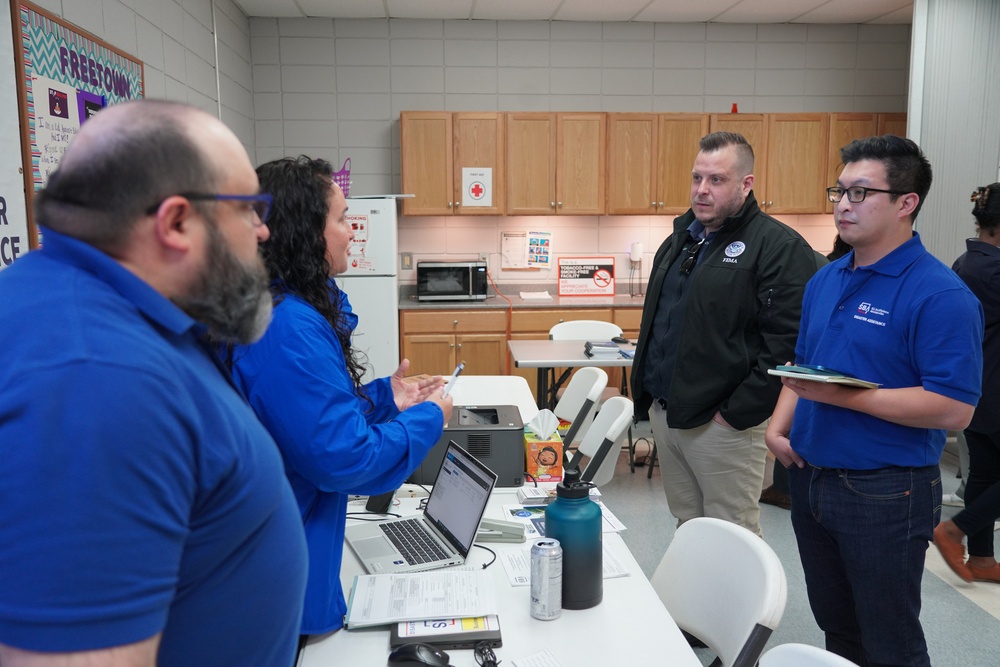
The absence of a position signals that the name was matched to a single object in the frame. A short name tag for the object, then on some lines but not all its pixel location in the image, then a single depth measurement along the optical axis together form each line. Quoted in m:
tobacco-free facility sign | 5.96
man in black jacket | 2.32
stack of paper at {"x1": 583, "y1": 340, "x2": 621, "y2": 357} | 4.04
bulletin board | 2.48
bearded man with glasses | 0.59
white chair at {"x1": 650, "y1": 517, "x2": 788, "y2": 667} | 1.31
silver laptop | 1.60
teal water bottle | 1.37
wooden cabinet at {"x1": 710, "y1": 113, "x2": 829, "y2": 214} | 5.69
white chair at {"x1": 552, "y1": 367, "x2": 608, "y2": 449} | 2.98
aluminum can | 1.34
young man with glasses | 1.64
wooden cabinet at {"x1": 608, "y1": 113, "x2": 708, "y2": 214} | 5.64
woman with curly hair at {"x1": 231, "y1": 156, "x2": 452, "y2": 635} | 1.27
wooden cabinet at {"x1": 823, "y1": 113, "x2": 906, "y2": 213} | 5.74
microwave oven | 5.64
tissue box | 2.15
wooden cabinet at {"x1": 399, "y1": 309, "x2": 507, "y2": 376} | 5.50
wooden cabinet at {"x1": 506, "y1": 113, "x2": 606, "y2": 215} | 5.60
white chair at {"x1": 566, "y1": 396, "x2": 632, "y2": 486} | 2.31
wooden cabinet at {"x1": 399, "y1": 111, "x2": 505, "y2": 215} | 5.54
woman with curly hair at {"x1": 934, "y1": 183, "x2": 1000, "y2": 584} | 2.97
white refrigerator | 5.11
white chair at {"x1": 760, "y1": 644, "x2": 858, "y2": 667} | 1.13
